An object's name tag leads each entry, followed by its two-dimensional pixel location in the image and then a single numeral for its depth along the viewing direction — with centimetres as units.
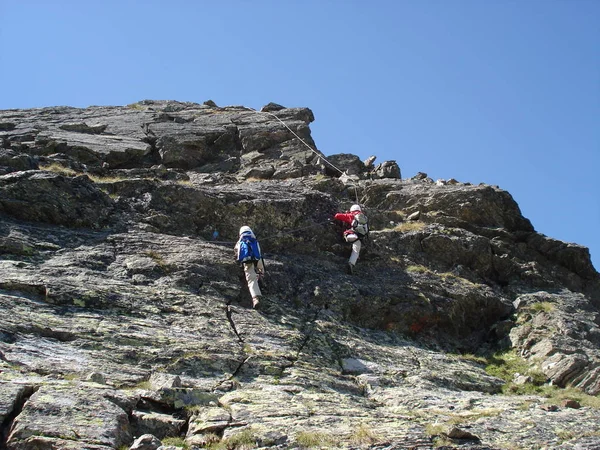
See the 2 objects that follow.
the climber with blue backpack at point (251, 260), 1619
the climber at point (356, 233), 1908
